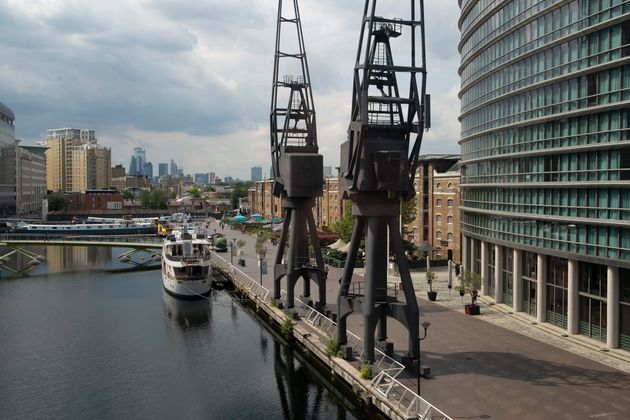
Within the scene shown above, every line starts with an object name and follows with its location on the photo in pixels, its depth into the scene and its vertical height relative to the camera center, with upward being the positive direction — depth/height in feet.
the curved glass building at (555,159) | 95.91 +5.65
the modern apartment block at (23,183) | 602.44 +6.96
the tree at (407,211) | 210.79 -8.24
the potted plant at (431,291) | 144.56 -25.44
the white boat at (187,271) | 181.27 -25.55
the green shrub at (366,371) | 84.43 -26.16
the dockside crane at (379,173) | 89.45 +2.45
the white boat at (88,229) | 403.95 -27.22
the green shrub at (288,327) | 120.96 -28.39
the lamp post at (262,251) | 197.94 -20.76
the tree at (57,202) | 642.63 -13.35
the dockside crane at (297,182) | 128.06 +1.53
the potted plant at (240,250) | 236.84 -26.89
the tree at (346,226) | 228.00 -14.73
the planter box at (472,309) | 128.06 -26.20
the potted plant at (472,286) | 128.16 -21.77
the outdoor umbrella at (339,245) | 221.66 -21.01
